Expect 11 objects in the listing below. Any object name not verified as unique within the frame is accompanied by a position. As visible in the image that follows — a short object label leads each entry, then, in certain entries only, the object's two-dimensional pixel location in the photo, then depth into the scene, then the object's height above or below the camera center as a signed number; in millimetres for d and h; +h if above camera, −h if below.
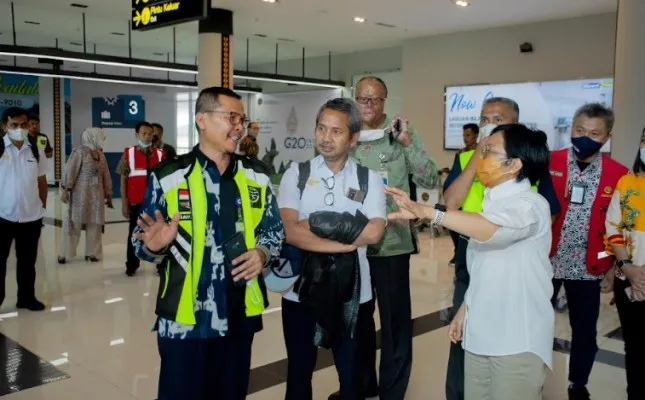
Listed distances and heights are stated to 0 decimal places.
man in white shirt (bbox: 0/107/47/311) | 4566 -484
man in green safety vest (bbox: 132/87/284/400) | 1940 -371
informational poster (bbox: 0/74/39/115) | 16344 +1533
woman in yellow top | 2598 -507
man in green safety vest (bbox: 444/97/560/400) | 2471 -188
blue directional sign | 17641 +1065
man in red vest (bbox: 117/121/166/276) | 6195 -284
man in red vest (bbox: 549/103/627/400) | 2900 -328
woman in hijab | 6458 -521
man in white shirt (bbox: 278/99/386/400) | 2326 -247
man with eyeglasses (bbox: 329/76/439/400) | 2822 -437
